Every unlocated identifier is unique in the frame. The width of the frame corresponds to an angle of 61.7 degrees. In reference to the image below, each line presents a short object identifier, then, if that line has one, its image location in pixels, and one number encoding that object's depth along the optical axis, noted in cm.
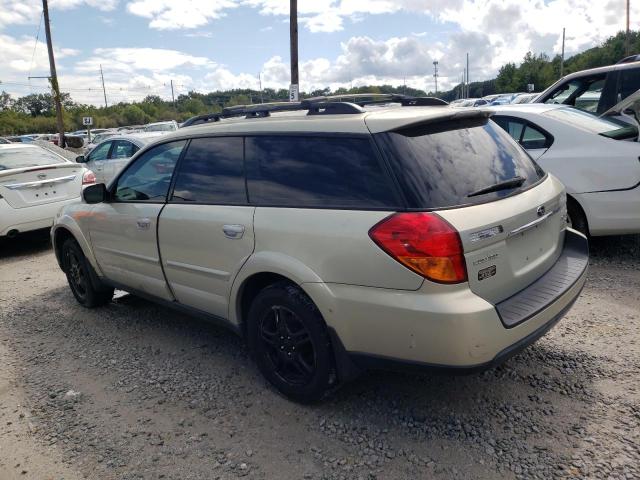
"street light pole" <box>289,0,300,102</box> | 1605
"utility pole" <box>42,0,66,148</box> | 2542
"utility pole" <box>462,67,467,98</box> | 7788
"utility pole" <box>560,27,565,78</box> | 6101
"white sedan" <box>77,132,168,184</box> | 1102
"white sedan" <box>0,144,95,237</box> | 727
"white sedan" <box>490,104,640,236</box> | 502
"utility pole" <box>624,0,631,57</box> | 4375
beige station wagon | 255
